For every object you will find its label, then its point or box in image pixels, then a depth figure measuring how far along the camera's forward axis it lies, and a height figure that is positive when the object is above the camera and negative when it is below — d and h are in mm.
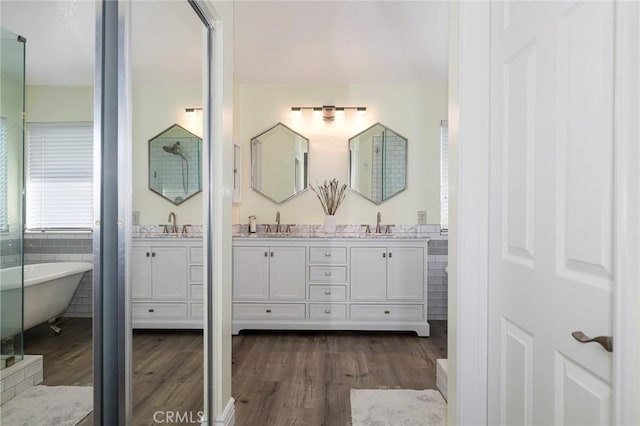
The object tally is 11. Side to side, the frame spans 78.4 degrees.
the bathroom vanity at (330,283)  3586 -656
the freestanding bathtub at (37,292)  810 -192
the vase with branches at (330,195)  3995 +165
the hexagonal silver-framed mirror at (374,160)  4066 +533
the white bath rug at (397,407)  2121 -1129
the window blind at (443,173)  4047 +400
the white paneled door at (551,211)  856 +4
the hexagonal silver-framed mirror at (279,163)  4090 +502
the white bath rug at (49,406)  814 -461
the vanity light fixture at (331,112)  4039 +1036
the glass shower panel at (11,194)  791 +32
